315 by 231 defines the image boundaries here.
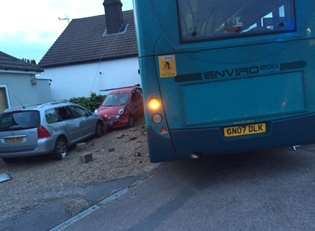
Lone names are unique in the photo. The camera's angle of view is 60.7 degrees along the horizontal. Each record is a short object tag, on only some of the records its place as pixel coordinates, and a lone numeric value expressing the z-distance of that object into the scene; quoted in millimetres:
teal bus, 3958
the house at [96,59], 18620
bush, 15813
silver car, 7060
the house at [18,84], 11952
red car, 10746
